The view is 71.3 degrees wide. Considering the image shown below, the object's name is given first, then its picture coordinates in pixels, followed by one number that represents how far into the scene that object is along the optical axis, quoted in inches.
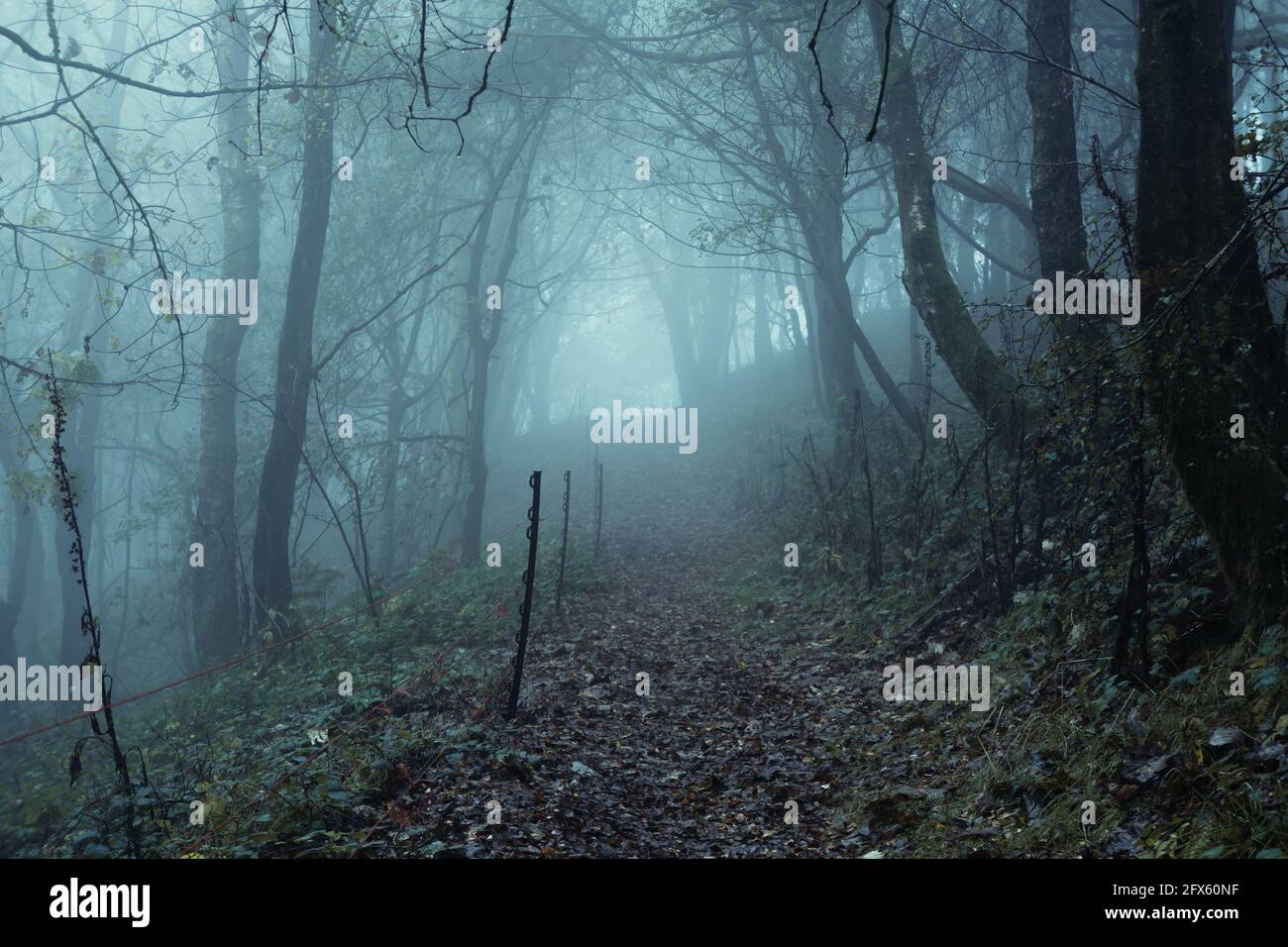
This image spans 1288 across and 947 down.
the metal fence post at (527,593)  271.7
